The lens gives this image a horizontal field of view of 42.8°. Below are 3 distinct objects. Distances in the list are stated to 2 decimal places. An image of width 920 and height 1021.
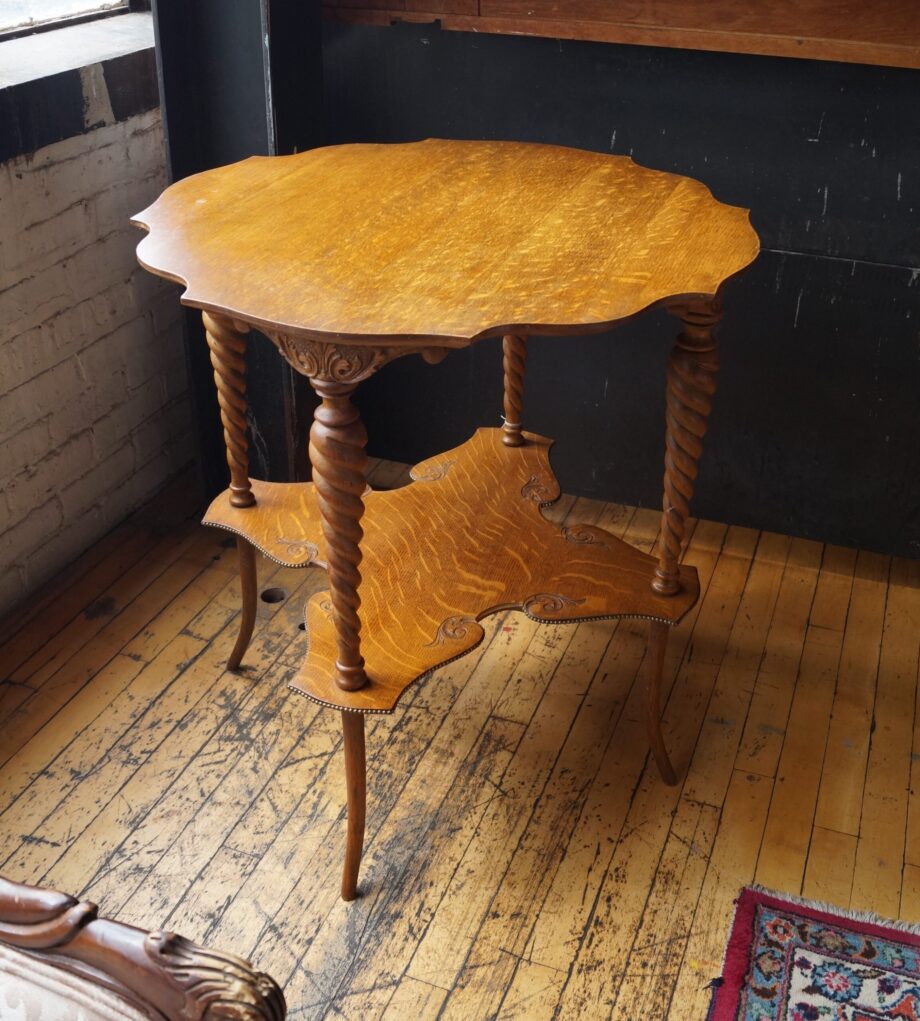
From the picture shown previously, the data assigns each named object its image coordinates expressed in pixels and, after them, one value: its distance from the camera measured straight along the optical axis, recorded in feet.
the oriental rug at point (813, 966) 5.65
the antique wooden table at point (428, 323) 5.24
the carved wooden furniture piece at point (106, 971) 2.51
